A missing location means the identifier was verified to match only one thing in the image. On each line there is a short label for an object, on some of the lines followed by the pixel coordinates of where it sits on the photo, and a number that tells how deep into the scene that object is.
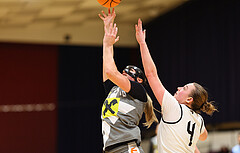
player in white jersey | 5.04
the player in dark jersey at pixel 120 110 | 5.15
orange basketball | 6.29
